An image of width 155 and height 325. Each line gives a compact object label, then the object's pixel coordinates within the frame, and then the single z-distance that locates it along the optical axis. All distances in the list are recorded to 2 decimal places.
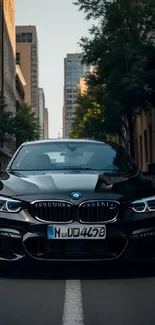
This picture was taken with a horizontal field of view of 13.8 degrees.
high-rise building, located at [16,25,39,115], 190.75
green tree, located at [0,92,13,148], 52.03
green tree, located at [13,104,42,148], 55.31
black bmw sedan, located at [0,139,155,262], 5.77
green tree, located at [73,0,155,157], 33.47
